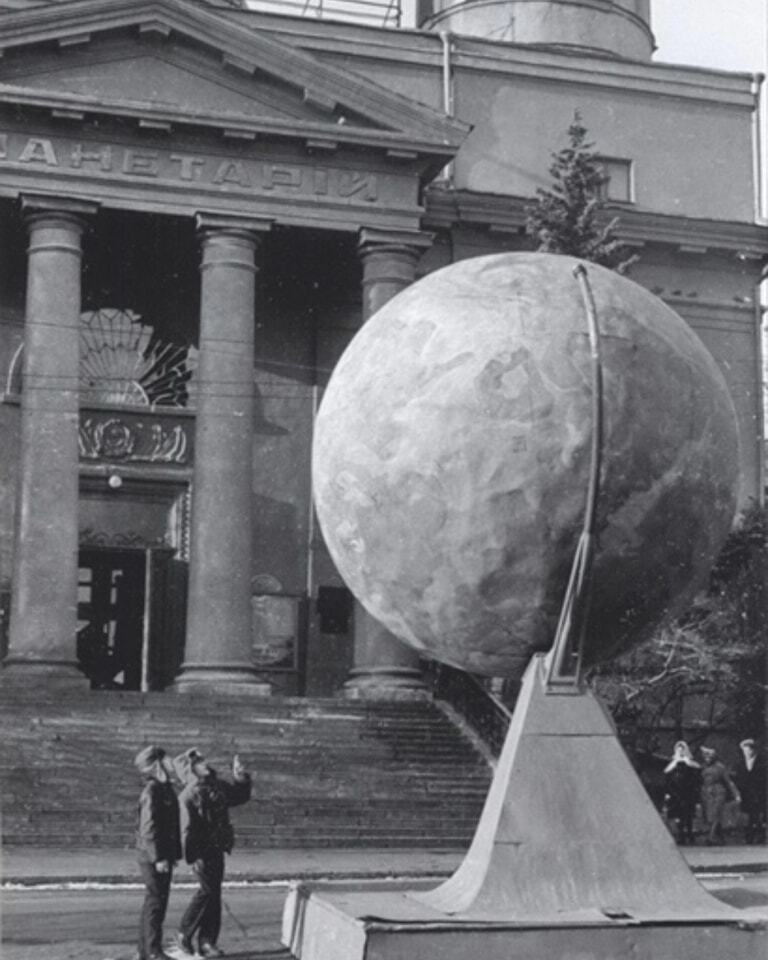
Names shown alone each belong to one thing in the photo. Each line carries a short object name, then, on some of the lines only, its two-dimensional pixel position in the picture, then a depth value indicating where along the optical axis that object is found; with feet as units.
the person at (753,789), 79.36
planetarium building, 84.94
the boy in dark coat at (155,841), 35.78
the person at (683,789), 72.49
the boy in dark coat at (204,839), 36.68
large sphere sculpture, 24.67
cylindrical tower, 116.67
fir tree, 85.71
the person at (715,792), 74.28
